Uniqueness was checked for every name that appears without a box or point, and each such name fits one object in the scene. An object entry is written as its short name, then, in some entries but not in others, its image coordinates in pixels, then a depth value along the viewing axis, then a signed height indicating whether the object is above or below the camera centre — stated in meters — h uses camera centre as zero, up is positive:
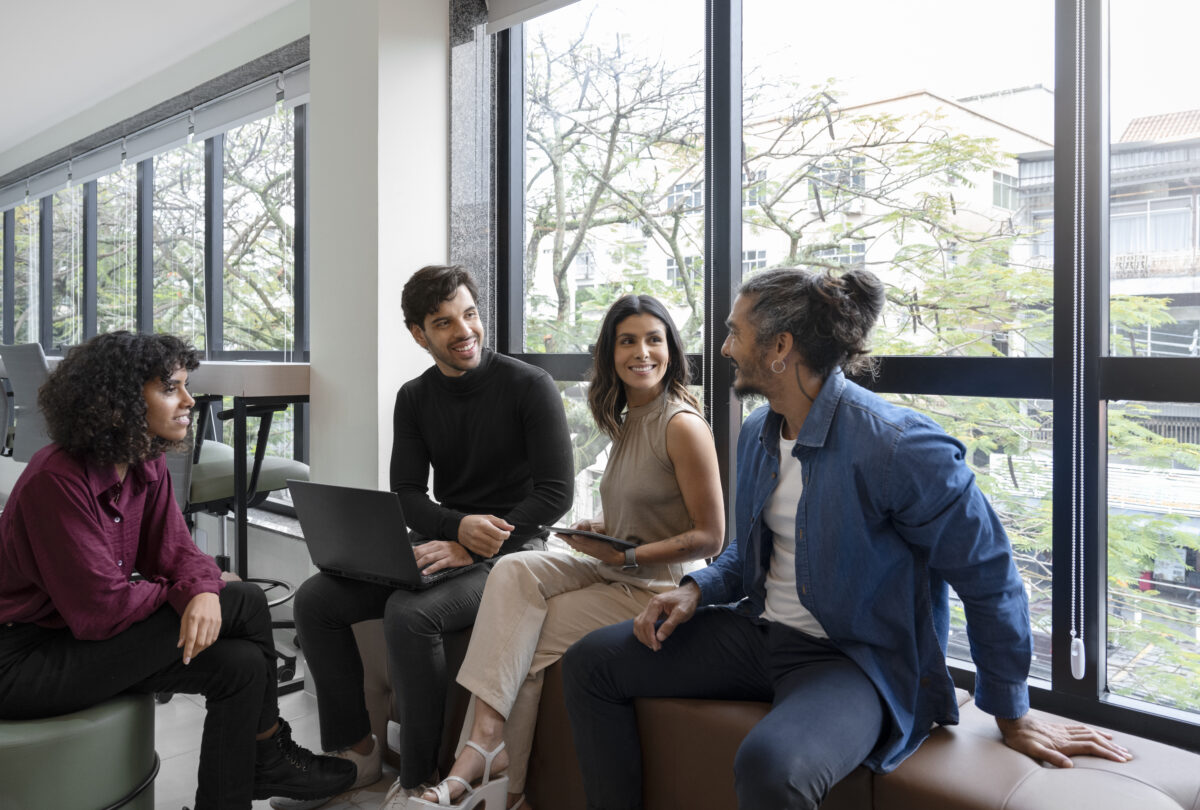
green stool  1.57 -0.68
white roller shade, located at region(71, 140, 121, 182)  4.99 +1.44
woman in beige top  1.83 -0.35
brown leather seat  1.29 -0.60
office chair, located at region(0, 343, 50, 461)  3.44 +0.05
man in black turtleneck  1.95 -0.27
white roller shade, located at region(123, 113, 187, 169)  4.41 +1.41
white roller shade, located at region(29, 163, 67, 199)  5.57 +1.48
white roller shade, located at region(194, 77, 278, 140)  3.84 +1.37
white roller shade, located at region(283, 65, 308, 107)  3.65 +1.35
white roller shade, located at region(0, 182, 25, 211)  6.23 +1.53
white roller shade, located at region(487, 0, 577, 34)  2.71 +1.27
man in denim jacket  1.39 -0.36
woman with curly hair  1.64 -0.38
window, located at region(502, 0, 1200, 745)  1.67 +0.26
